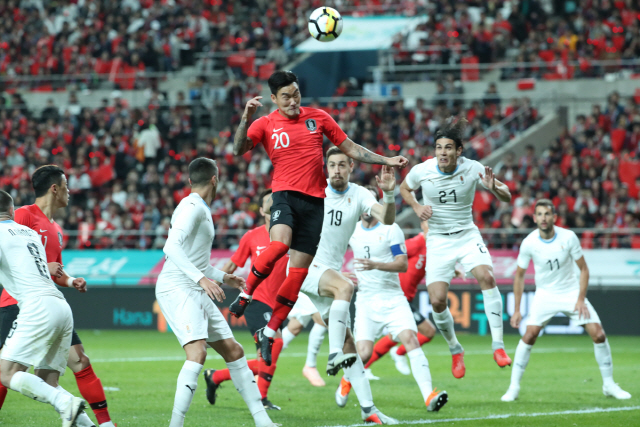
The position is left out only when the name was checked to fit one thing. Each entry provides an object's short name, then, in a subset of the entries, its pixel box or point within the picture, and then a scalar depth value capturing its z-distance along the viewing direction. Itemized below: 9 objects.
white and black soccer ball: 17.61
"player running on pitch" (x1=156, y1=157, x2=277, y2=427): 13.27
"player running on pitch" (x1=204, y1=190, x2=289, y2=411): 19.12
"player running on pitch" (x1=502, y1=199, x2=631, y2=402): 20.30
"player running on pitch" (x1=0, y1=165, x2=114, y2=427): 14.04
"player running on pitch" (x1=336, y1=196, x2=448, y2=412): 18.84
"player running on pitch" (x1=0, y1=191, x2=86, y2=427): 12.61
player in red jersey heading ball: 15.30
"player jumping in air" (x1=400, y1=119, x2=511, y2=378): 18.58
